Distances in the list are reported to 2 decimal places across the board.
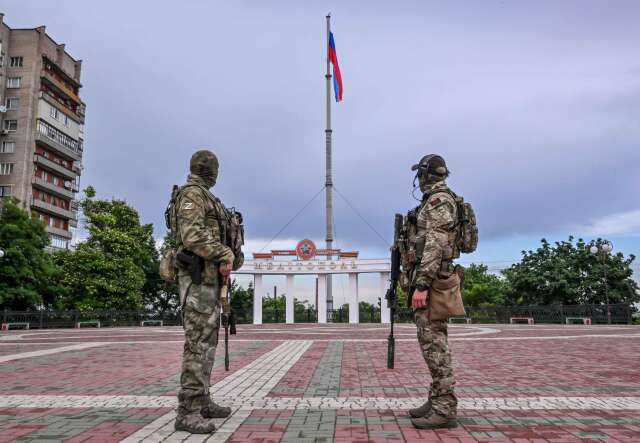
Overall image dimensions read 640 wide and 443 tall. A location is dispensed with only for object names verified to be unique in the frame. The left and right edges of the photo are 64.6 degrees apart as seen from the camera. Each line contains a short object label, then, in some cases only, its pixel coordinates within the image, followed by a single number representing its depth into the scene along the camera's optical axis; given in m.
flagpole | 37.22
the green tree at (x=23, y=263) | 28.33
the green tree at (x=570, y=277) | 33.59
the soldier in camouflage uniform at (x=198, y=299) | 4.02
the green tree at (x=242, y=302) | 38.44
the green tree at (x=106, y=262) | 32.34
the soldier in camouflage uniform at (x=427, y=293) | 4.14
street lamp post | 27.03
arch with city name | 35.59
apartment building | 47.53
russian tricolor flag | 41.91
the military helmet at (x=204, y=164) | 4.53
